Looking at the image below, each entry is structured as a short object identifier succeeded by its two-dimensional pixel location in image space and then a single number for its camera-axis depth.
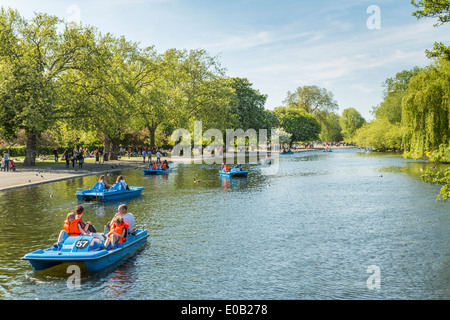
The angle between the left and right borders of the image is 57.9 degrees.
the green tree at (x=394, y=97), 91.38
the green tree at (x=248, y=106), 83.69
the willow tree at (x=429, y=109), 43.94
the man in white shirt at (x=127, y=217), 14.86
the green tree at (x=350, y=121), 150.65
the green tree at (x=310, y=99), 142.75
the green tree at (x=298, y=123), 126.12
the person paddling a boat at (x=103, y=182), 26.70
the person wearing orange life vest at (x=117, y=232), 13.81
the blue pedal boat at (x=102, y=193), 26.11
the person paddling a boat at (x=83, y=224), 14.59
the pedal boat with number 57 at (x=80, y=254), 12.27
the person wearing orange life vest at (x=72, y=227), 14.14
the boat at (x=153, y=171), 45.54
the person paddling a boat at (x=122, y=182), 27.94
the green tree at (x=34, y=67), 42.88
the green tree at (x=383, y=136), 84.26
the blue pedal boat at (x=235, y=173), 41.09
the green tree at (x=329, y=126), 145.75
